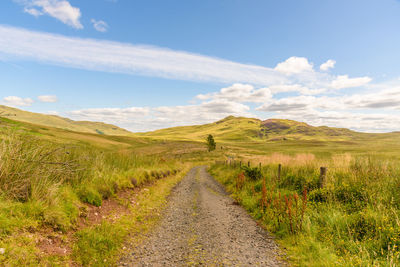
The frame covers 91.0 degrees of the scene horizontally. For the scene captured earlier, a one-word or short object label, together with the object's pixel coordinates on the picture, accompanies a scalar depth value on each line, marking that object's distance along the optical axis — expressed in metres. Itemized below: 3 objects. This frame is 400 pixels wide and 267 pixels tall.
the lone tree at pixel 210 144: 80.88
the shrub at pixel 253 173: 14.63
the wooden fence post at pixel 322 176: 9.39
